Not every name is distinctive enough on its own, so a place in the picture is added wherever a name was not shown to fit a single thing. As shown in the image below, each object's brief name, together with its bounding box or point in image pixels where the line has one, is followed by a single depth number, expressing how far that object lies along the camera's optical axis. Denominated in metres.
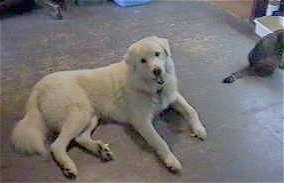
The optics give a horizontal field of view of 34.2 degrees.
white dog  1.93
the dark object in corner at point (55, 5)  3.45
